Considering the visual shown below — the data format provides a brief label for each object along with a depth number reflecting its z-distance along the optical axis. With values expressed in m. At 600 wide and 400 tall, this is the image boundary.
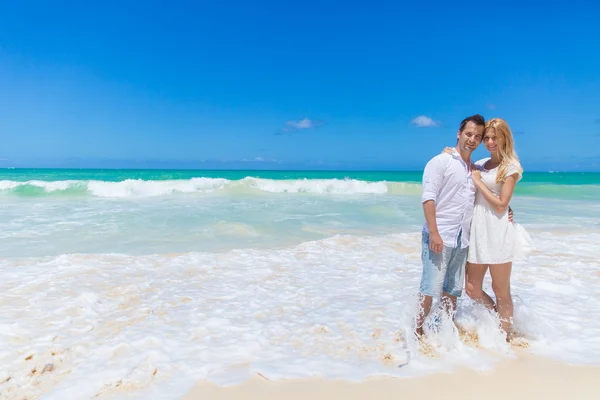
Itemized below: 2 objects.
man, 3.29
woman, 3.36
